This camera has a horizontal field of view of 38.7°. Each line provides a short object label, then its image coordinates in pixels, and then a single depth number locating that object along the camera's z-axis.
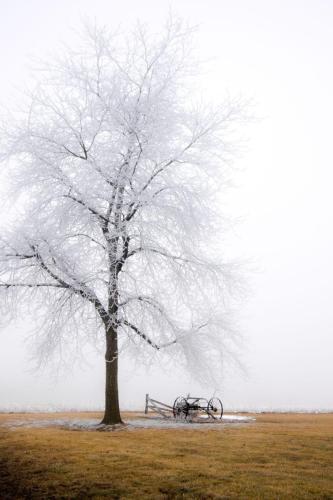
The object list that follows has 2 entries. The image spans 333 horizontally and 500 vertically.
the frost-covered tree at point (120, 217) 18.09
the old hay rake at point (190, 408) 22.05
